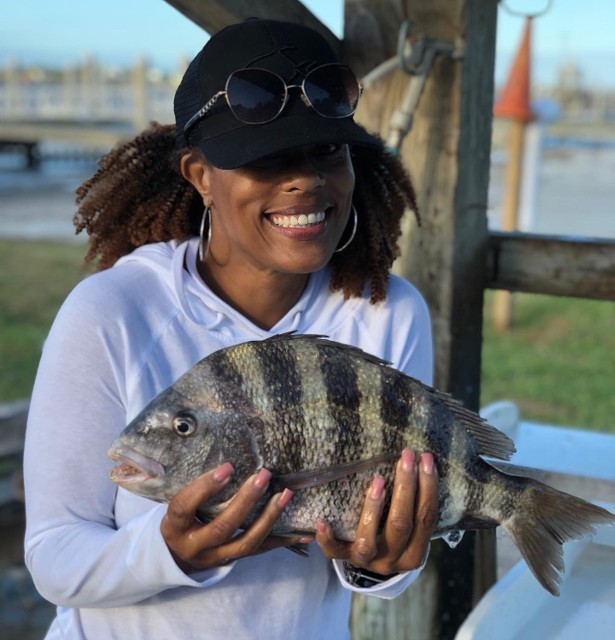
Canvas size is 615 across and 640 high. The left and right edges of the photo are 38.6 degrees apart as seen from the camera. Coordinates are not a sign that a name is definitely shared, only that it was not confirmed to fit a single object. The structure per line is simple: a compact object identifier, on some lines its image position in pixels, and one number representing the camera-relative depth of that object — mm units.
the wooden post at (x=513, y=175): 8336
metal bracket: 2627
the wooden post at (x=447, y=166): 2723
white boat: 2359
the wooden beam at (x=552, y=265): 2750
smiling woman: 1678
